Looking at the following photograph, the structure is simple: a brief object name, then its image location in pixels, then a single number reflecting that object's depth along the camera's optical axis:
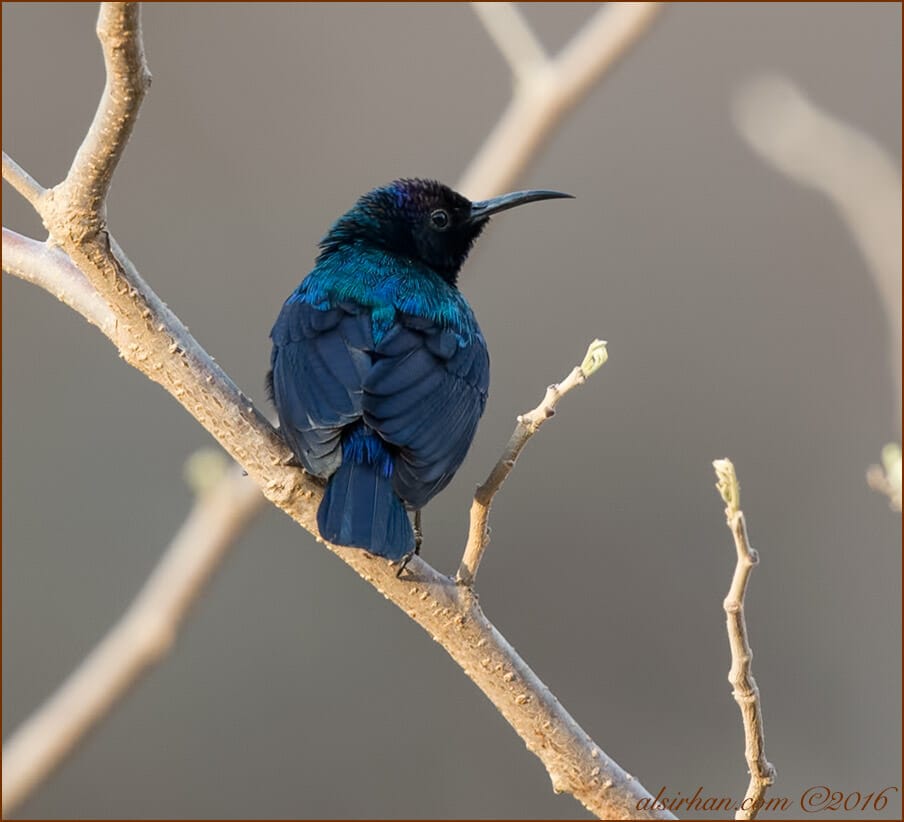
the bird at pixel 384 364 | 5.43
